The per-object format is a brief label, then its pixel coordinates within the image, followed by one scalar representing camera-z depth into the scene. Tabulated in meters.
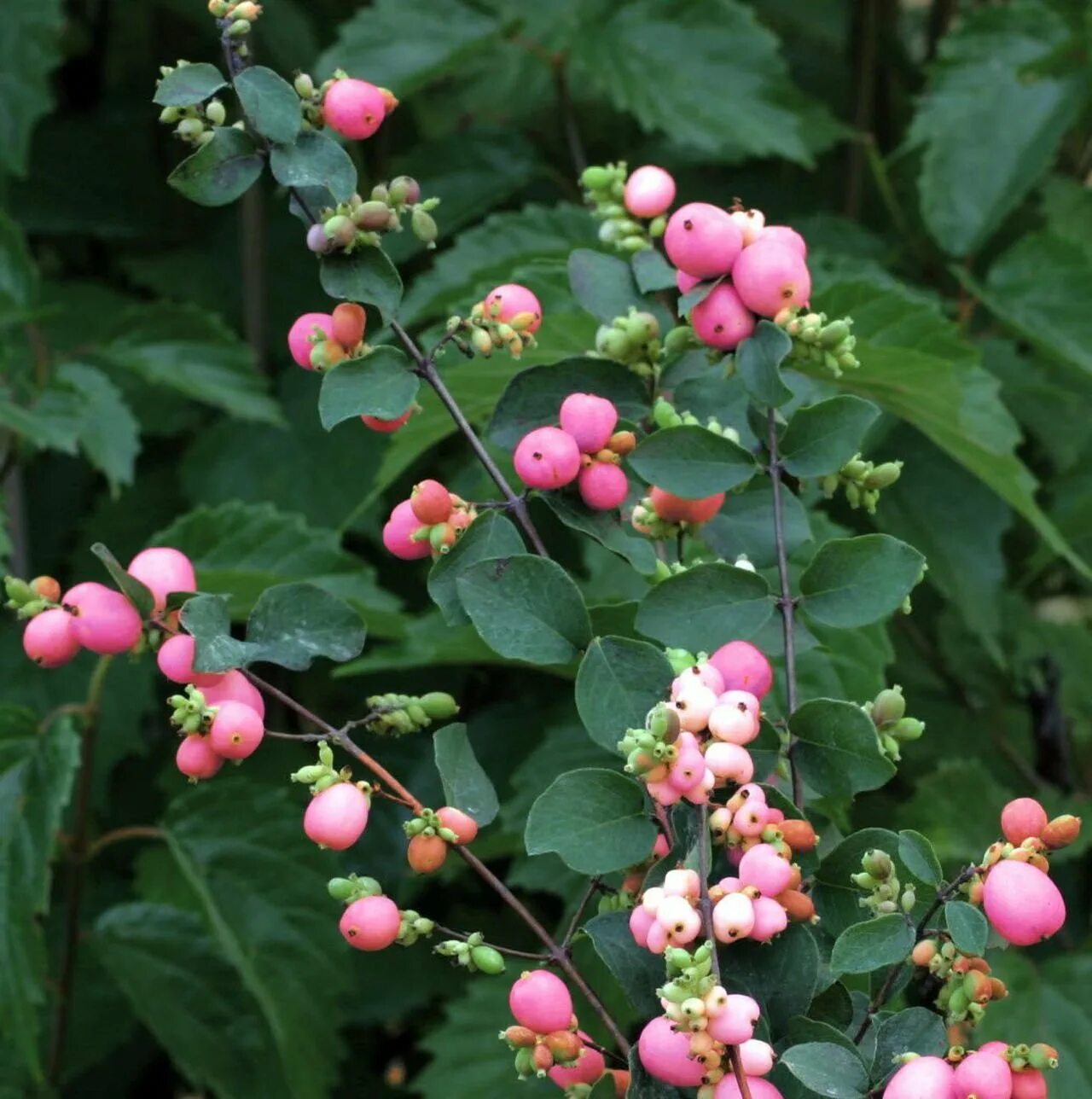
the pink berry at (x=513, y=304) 0.79
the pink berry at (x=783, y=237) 0.79
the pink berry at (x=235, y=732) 0.76
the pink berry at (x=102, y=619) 0.77
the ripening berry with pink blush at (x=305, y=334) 0.79
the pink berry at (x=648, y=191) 0.81
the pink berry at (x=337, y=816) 0.75
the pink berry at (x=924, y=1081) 0.73
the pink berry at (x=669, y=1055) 0.74
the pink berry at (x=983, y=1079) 0.73
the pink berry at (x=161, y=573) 0.78
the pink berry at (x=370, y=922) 0.75
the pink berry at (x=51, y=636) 0.77
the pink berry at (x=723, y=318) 0.79
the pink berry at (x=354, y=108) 0.78
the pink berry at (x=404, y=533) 0.78
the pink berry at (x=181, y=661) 0.77
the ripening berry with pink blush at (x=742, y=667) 0.77
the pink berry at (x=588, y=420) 0.78
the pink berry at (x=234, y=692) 0.77
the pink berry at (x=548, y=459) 0.78
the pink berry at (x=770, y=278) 0.78
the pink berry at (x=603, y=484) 0.79
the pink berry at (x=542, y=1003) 0.75
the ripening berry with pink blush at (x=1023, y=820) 0.75
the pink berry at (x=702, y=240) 0.78
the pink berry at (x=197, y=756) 0.76
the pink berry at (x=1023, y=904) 0.73
